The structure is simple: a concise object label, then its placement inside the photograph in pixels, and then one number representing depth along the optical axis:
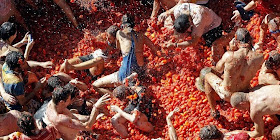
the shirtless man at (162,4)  9.66
